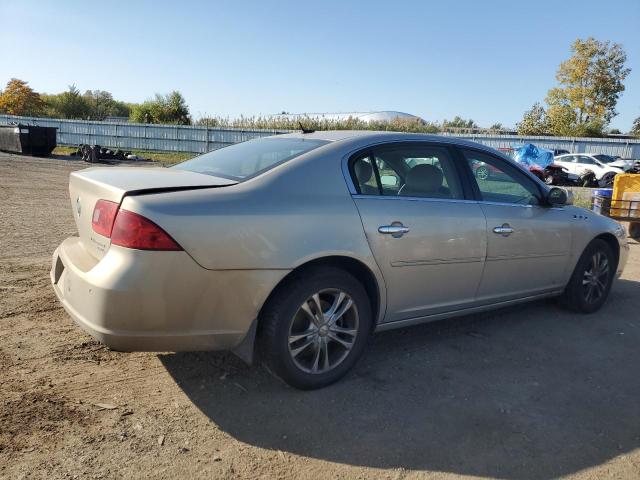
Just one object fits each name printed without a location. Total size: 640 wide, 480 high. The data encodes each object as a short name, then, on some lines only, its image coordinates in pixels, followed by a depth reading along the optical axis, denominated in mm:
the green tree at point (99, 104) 57125
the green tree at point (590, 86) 46406
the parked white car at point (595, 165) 23969
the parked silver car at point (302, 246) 2594
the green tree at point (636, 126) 59278
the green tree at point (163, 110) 47344
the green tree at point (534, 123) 48844
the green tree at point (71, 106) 54181
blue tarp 25067
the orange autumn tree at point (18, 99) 60562
